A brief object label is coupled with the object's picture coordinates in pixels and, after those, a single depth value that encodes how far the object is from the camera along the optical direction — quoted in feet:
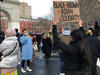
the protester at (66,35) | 19.43
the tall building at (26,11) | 465.96
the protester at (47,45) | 32.55
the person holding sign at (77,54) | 10.82
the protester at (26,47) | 24.63
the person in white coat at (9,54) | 15.43
